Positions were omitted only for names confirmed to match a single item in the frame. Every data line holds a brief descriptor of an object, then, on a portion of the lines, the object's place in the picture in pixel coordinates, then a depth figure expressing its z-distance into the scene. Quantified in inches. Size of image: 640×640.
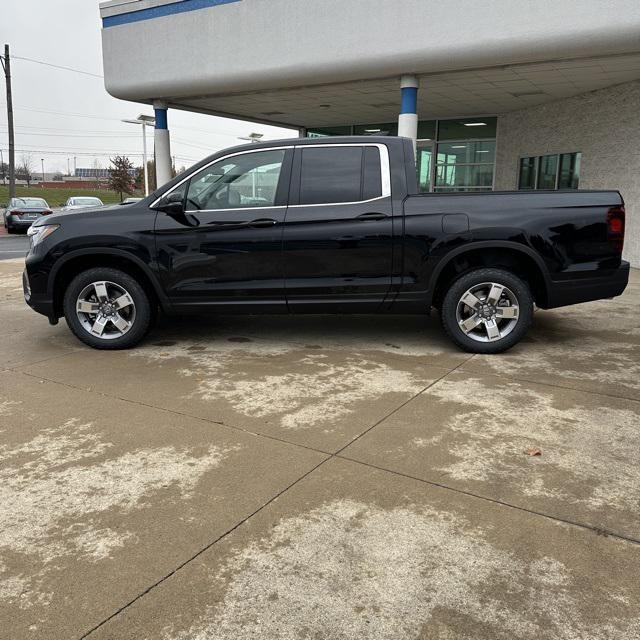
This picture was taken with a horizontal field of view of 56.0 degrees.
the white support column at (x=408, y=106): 505.7
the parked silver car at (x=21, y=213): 1036.5
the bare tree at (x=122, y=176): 2516.0
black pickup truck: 218.2
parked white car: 1048.8
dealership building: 430.9
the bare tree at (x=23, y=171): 4028.1
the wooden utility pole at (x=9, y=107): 1248.8
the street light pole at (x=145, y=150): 1474.5
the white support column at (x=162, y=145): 673.0
